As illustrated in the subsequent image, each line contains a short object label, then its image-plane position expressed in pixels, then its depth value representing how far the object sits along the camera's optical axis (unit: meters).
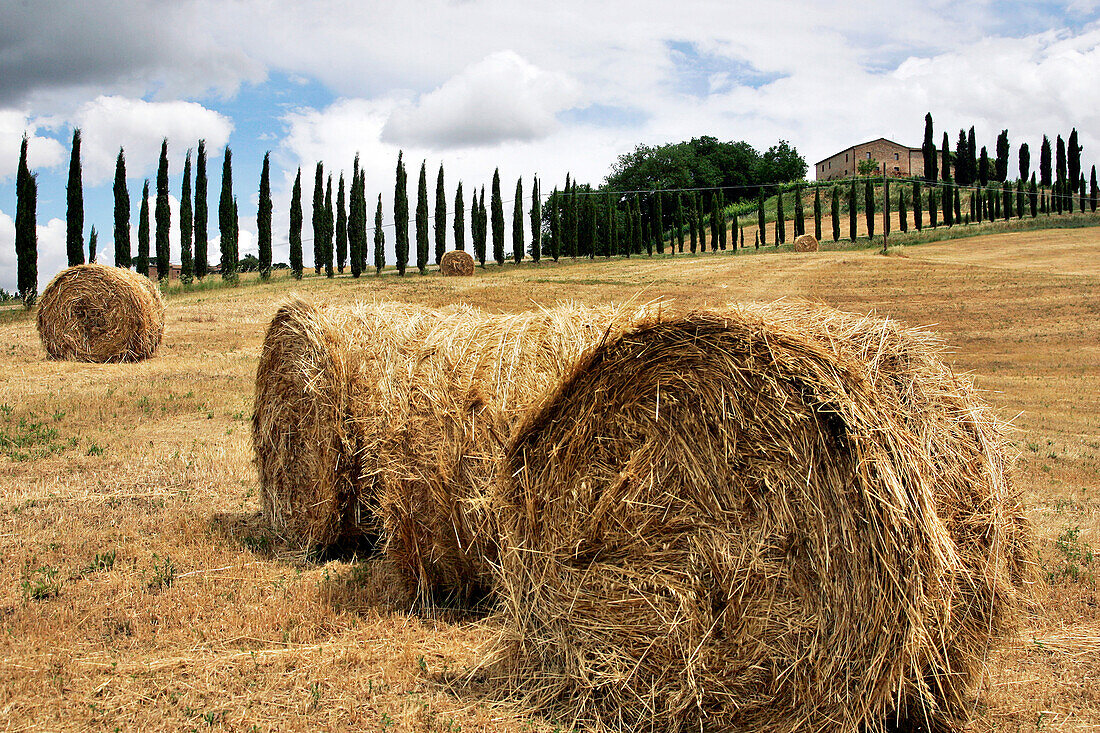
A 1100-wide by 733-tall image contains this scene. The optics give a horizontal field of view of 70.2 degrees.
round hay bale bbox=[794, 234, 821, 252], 54.41
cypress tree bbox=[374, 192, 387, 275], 52.06
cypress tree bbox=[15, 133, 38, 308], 34.38
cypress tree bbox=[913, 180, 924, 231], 63.53
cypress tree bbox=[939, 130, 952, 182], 68.69
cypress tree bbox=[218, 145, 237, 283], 44.47
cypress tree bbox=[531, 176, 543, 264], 50.87
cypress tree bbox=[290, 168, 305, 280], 49.28
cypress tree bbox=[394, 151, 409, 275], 53.17
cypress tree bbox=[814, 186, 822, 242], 71.62
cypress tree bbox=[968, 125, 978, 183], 70.44
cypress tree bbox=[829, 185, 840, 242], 64.44
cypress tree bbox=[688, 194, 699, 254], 74.75
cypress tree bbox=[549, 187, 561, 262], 60.94
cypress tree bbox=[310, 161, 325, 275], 51.59
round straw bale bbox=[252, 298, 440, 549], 6.25
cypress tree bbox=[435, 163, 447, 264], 55.94
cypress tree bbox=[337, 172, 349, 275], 51.62
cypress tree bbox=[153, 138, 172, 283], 40.59
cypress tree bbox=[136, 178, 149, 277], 41.00
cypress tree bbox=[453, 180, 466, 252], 55.01
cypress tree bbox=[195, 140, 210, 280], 43.00
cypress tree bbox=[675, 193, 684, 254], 75.12
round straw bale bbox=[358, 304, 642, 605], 5.25
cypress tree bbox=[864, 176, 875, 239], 61.65
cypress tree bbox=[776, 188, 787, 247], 71.44
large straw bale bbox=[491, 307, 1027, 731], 3.42
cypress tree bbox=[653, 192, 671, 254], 72.81
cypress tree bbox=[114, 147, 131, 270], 39.06
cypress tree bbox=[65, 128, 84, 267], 35.88
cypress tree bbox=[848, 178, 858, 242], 62.22
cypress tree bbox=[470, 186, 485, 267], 57.94
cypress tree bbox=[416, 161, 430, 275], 52.28
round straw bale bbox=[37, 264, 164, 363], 17.61
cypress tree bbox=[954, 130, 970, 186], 71.32
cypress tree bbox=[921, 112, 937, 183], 70.94
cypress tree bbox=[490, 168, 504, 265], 59.19
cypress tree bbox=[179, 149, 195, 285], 42.44
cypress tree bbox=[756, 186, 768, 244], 72.69
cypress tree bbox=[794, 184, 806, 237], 69.88
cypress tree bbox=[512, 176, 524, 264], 60.74
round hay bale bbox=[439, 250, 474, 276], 46.09
